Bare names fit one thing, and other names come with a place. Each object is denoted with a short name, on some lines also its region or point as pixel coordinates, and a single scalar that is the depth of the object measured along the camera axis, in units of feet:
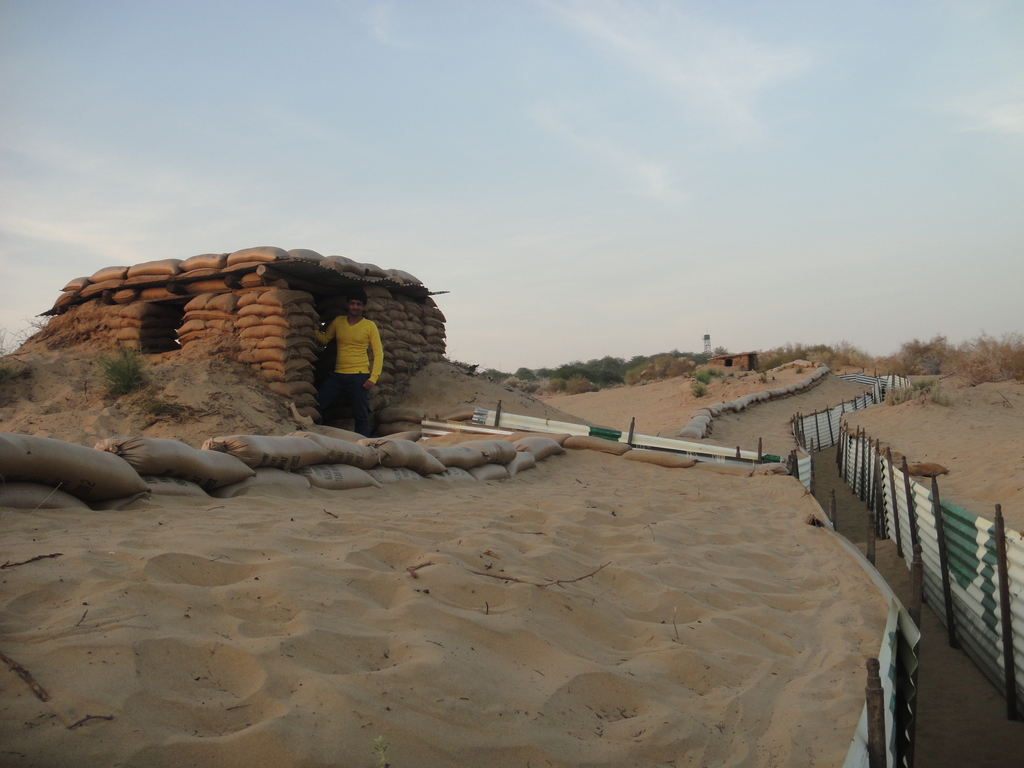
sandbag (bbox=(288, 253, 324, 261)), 23.11
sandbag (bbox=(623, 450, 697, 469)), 21.75
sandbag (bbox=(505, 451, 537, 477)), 18.12
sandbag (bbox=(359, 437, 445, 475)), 14.61
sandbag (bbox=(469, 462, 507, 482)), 16.68
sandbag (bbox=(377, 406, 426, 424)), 26.78
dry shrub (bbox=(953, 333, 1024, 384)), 53.01
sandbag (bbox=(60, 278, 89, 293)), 27.07
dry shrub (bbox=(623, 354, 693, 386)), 89.61
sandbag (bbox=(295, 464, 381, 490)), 12.96
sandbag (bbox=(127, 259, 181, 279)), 25.07
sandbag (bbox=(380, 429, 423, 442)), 23.02
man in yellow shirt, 24.29
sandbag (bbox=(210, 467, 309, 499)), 11.38
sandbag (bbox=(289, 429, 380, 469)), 13.47
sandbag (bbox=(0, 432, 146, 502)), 8.61
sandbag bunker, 23.48
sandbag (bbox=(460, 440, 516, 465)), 17.54
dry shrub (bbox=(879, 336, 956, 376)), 86.29
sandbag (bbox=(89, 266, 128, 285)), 25.82
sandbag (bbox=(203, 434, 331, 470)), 12.03
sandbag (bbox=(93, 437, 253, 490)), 10.39
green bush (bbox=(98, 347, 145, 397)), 21.54
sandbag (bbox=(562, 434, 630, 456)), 22.44
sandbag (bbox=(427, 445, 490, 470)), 16.16
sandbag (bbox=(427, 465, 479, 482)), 15.49
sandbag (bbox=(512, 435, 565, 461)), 20.21
